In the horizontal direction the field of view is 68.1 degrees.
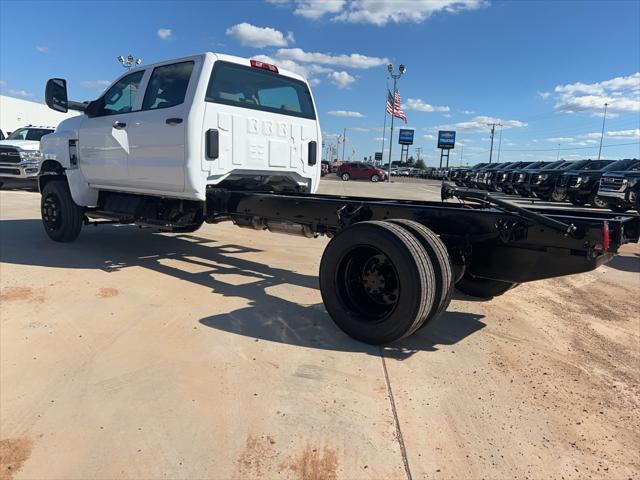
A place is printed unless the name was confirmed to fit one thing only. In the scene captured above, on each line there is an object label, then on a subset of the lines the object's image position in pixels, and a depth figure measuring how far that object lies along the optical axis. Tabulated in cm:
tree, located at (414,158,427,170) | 11164
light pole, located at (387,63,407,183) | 3622
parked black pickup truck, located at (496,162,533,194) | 2045
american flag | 3750
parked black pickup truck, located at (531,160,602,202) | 1748
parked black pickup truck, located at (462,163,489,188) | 2461
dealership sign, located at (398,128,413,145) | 6519
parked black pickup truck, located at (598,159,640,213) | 1229
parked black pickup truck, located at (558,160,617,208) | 1602
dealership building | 4638
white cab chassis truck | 332
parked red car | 4103
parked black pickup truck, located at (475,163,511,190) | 2255
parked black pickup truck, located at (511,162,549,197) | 1936
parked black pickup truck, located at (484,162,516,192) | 2189
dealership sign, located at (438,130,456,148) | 7425
